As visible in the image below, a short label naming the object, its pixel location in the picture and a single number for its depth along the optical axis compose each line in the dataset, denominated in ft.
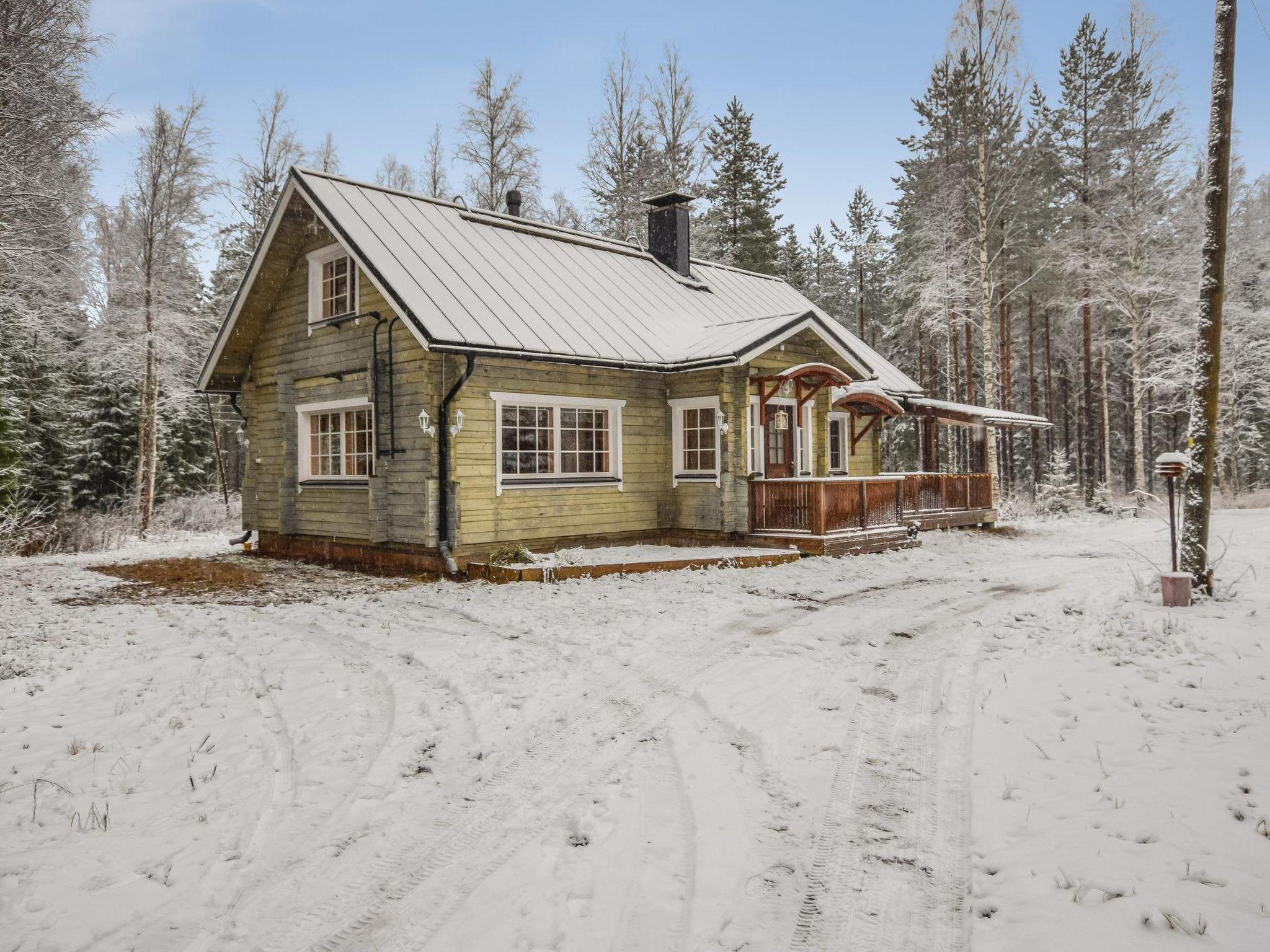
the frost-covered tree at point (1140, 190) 76.95
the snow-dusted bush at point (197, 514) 71.61
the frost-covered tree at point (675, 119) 82.23
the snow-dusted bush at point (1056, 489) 74.13
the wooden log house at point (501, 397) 38.78
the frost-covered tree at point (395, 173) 96.02
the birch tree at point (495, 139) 79.20
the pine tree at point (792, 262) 118.32
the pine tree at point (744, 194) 102.94
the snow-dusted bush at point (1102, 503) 73.87
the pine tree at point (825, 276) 144.36
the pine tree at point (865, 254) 144.15
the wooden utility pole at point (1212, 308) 28.19
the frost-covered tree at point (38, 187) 40.72
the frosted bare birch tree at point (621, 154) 82.94
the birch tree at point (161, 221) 68.28
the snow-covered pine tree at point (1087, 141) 83.05
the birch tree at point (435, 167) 92.32
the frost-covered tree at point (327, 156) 83.97
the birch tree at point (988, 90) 66.95
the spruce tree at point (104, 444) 82.53
